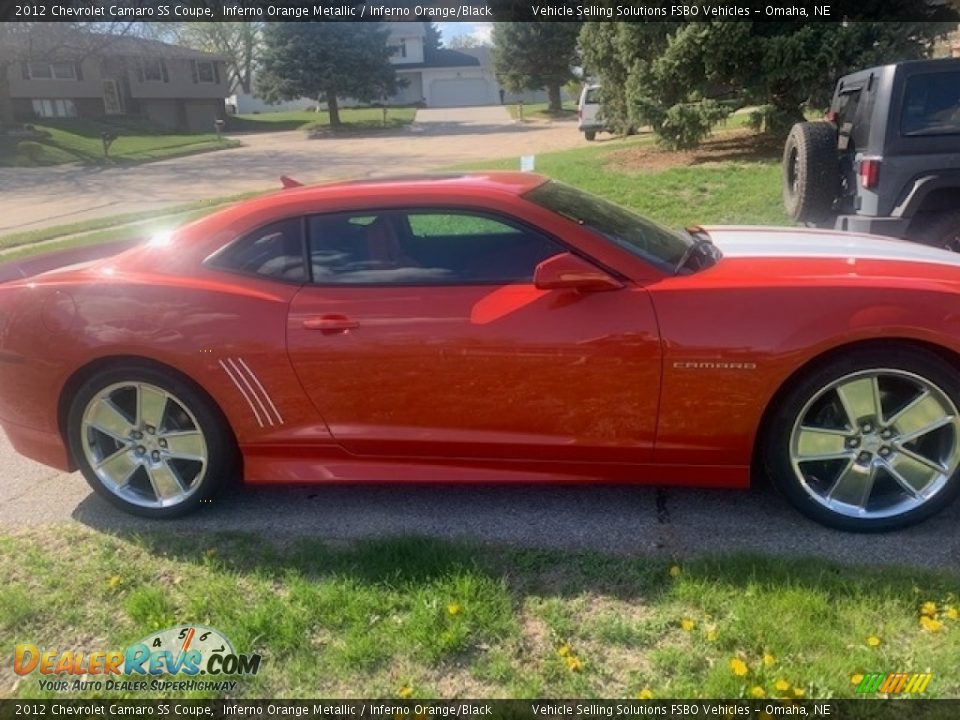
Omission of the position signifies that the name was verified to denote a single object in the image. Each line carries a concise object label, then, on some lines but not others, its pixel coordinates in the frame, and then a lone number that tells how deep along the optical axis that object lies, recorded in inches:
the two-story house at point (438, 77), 2374.5
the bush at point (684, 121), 534.3
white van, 1005.2
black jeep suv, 213.6
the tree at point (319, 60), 1523.1
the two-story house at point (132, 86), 1612.9
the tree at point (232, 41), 2598.4
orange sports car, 116.5
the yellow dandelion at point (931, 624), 98.1
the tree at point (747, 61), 494.0
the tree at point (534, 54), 1643.7
